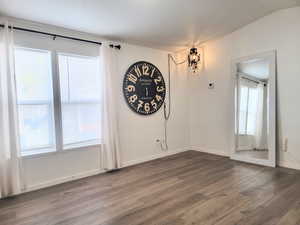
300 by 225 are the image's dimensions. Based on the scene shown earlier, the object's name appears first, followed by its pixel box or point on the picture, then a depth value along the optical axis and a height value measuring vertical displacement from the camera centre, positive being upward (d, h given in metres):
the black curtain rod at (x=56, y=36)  2.61 +1.06
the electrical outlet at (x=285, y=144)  3.32 -0.75
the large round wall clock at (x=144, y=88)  3.70 +0.33
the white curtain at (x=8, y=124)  2.46 -0.20
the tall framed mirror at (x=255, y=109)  3.43 -0.14
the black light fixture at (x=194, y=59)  4.32 +1.00
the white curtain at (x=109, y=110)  3.31 -0.08
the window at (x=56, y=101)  2.76 +0.08
